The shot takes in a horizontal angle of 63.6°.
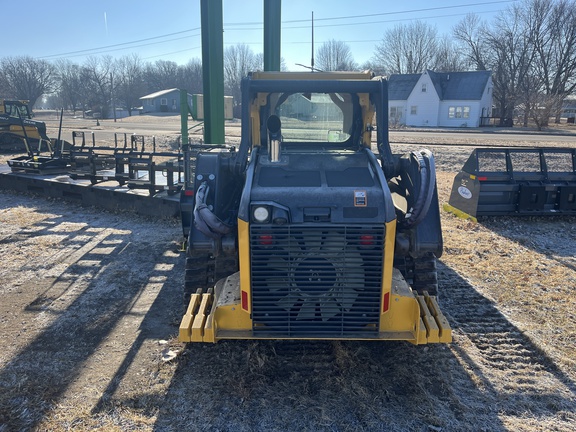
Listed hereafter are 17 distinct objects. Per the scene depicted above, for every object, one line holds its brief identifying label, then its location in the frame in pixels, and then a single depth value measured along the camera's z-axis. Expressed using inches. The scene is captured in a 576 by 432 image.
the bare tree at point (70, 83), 3063.5
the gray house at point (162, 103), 2783.0
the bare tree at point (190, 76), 3435.0
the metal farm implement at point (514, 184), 368.2
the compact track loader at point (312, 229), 148.6
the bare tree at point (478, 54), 2149.4
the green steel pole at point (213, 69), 323.6
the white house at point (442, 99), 1771.7
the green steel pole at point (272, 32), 336.5
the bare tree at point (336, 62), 2842.0
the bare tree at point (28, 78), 2997.0
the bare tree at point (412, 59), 2645.2
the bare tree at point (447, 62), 2404.0
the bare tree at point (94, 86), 2723.9
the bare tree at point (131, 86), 3088.1
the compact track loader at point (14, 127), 836.6
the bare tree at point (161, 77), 3479.3
